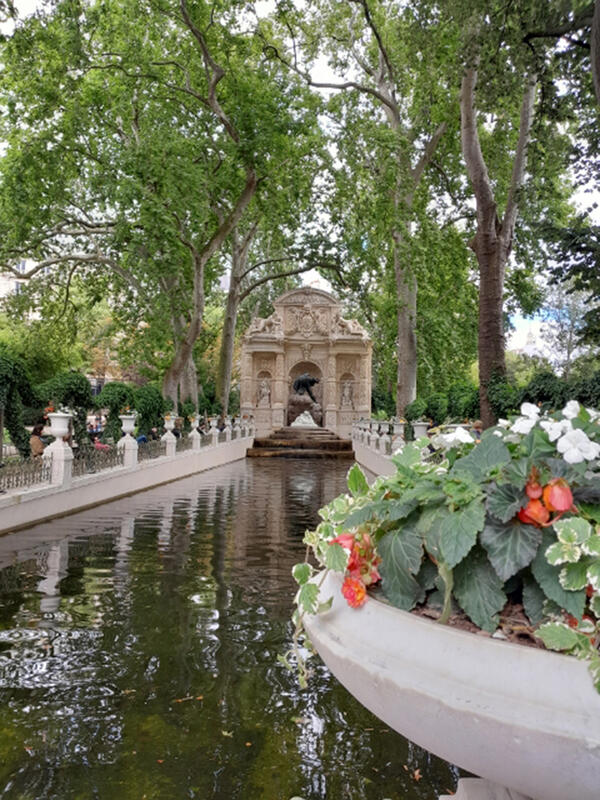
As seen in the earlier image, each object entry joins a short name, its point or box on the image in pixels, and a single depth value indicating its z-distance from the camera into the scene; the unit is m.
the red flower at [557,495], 1.64
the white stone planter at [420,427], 14.86
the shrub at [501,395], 13.75
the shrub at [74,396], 11.86
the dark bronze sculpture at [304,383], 37.38
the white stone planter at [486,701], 1.35
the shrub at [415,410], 21.00
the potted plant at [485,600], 1.39
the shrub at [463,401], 18.23
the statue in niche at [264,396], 37.41
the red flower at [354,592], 1.80
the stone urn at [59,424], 10.59
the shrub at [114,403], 15.12
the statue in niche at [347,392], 37.91
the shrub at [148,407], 18.69
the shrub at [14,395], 9.61
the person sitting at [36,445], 13.24
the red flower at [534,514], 1.67
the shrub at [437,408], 20.11
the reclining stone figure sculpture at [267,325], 37.48
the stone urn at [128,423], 14.62
